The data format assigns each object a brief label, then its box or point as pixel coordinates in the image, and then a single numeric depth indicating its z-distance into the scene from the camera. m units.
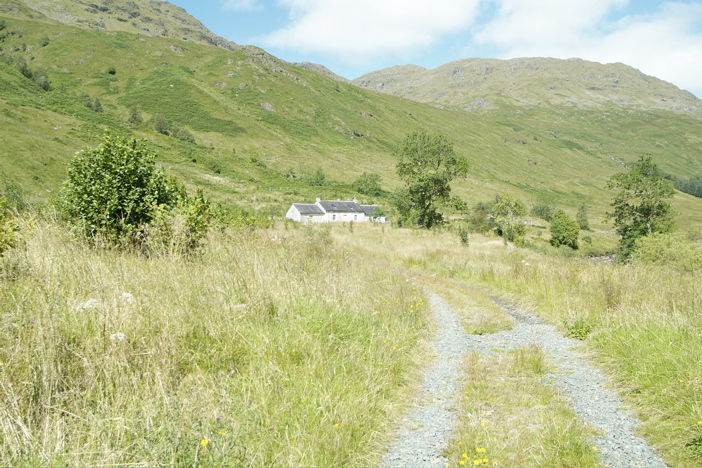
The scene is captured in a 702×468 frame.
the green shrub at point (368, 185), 94.49
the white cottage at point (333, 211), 63.06
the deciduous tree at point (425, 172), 46.06
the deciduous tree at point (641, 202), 40.66
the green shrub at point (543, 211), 99.01
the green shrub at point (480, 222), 53.96
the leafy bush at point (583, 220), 90.66
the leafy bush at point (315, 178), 91.97
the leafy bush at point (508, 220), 46.24
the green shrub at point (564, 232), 62.81
